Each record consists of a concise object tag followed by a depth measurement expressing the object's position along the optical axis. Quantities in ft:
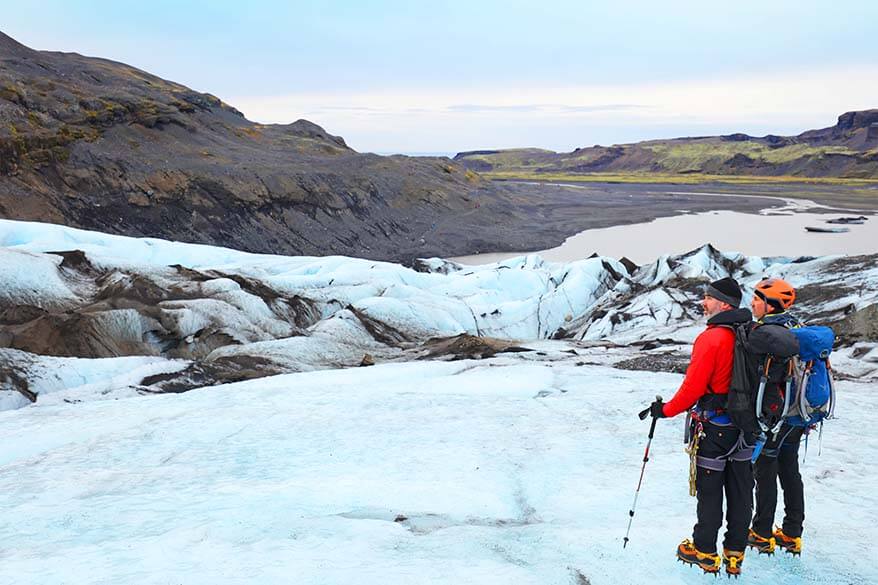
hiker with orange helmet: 16.39
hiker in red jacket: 15.55
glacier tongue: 52.95
